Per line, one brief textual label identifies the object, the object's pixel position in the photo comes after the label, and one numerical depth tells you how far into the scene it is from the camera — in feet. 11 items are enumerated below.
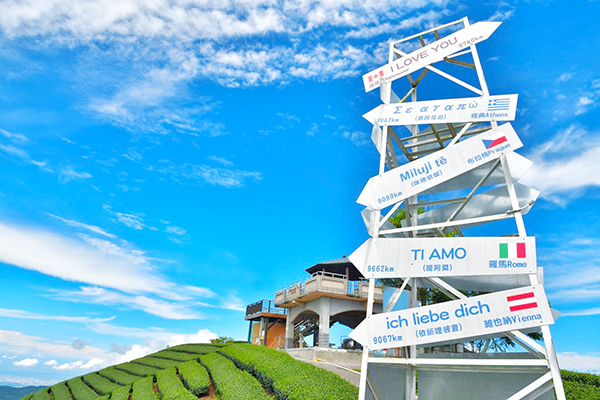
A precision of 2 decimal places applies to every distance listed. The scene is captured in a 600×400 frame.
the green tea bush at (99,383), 59.36
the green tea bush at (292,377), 33.17
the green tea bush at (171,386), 40.95
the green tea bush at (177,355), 67.54
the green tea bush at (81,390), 57.98
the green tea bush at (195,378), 43.27
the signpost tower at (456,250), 22.94
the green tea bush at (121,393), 48.57
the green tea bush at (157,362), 65.39
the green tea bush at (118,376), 60.96
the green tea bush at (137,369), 63.07
